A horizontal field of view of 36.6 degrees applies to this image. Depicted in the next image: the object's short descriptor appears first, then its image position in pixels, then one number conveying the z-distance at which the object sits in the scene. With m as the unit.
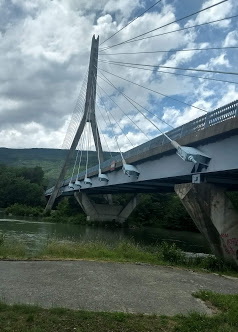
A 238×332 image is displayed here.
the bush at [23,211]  67.07
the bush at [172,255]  14.63
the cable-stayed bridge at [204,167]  15.52
